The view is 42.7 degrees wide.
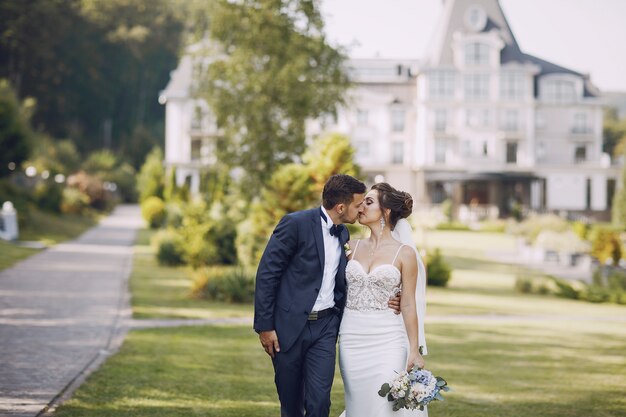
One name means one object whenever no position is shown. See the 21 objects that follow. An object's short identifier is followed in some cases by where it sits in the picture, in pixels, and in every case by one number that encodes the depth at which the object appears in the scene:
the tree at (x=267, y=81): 24.36
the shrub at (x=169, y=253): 24.27
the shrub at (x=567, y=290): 20.22
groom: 5.23
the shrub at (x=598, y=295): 20.02
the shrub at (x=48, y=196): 39.47
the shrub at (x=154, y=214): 41.09
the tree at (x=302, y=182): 17.25
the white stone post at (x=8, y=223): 28.27
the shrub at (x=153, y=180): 47.25
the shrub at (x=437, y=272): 21.88
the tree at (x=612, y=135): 80.94
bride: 5.36
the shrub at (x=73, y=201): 42.45
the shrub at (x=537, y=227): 32.81
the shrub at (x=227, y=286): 16.59
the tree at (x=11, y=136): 32.47
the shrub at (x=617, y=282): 20.58
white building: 57.81
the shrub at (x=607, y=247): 25.46
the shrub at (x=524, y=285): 21.48
